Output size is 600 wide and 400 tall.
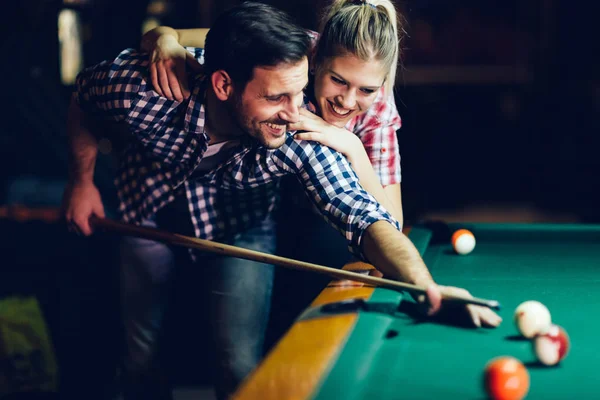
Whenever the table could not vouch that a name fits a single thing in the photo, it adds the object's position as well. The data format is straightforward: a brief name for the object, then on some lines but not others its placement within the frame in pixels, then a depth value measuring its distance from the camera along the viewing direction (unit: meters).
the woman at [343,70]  2.23
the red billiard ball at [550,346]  1.46
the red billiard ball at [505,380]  1.28
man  2.10
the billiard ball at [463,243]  2.41
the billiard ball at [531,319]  1.58
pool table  1.33
